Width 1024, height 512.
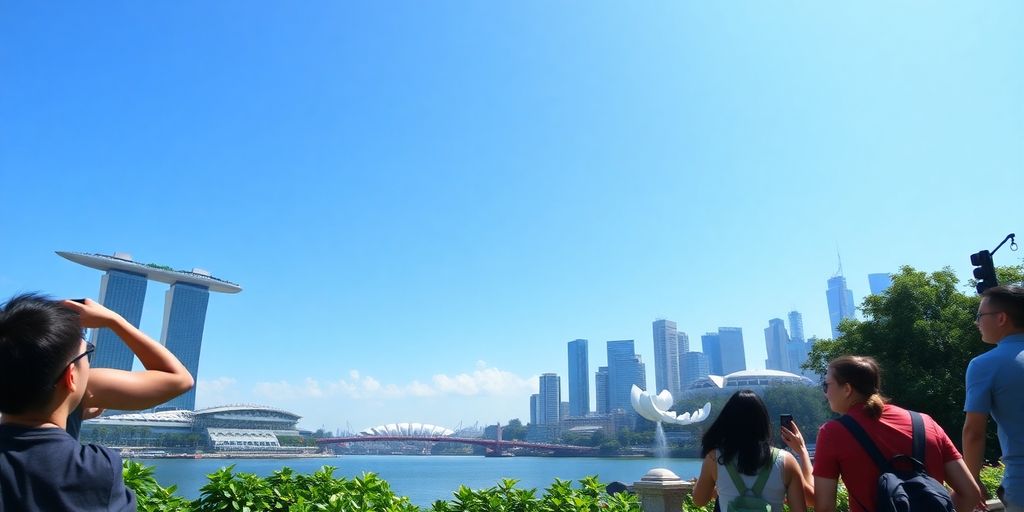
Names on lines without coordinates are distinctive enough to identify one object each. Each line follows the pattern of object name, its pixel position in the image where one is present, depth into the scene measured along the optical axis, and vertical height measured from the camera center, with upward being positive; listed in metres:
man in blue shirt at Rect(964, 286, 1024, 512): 2.46 +0.11
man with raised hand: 1.25 +0.01
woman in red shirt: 2.39 -0.08
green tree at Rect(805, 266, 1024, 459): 15.81 +2.31
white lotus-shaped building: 40.09 +1.12
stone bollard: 4.62 -0.49
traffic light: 7.86 +1.96
